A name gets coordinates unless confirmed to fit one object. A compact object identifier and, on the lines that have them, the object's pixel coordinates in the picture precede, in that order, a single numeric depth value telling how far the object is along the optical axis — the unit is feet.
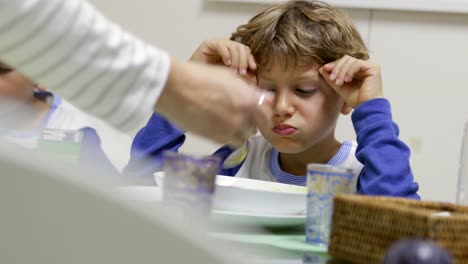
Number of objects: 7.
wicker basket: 2.26
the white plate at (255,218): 3.44
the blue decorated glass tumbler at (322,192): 3.18
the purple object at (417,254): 1.98
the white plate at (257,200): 3.70
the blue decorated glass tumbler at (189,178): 2.84
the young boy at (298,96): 5.08
